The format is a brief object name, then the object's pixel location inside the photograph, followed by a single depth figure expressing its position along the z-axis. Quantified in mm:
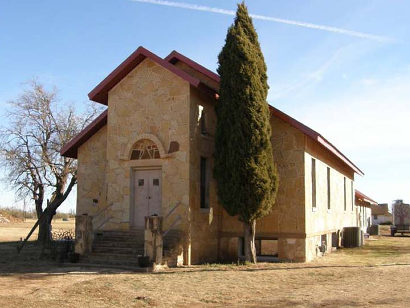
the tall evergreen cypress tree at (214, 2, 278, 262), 14602
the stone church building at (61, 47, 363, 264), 15578
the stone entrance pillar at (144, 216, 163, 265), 13594
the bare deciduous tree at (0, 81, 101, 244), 24516
